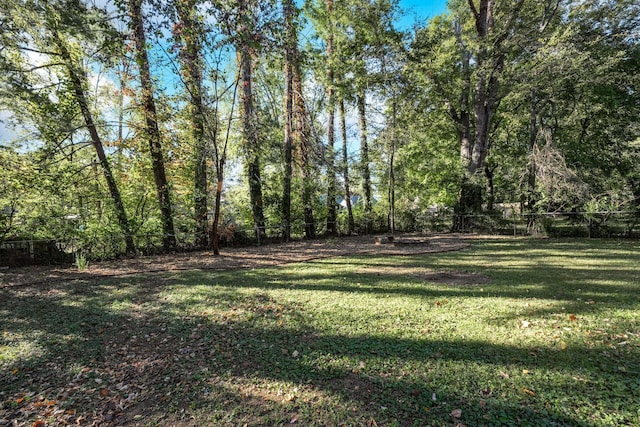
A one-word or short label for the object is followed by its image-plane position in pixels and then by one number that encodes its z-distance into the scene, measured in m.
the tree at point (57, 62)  6.12
